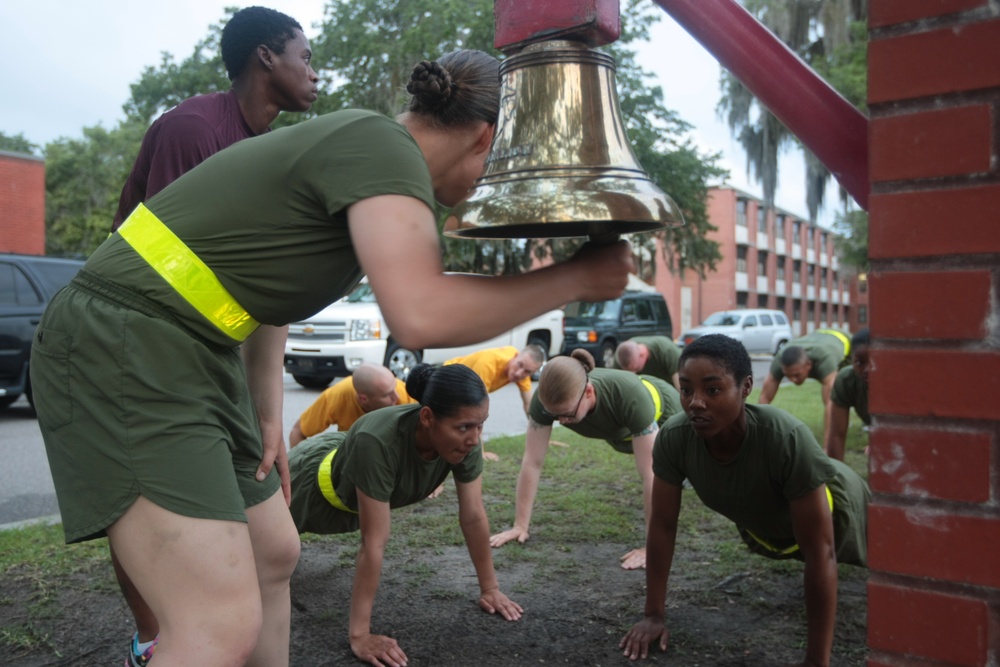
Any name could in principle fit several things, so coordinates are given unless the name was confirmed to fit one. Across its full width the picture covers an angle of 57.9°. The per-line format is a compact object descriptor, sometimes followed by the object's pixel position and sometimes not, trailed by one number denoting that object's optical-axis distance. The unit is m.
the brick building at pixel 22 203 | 19.86
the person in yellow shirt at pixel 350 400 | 5.25
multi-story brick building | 45.19
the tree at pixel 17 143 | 42.78
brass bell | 1.36
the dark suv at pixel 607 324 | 18.92
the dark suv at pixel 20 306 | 9.09
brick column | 1.17
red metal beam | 1.48
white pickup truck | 12.48
